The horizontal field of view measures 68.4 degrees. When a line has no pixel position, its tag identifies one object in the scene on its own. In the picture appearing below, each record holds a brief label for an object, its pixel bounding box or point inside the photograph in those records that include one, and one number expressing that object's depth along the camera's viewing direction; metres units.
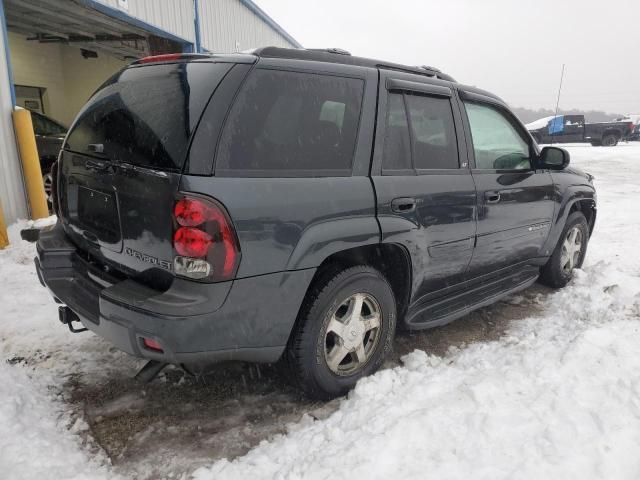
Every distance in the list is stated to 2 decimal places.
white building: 5.85
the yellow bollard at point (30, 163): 5.83
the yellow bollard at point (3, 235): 5.11
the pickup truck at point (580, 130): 24.11
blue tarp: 24.16
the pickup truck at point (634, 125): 24.60
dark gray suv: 2.07
